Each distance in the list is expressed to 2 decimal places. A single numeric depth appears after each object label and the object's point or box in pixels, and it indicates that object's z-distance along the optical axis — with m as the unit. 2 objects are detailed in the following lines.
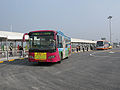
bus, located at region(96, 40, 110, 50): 45.34
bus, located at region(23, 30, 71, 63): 11.25
